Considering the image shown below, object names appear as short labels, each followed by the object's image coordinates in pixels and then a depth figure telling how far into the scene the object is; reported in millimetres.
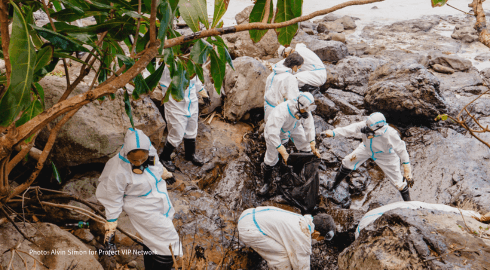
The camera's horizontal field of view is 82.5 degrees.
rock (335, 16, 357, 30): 12247
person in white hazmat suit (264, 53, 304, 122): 4648
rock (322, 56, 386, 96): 6805
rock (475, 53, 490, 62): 8853
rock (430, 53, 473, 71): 7660
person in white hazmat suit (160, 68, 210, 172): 3775
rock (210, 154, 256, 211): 3990
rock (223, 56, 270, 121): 5375
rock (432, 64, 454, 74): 7586
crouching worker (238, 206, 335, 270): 2711
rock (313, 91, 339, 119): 5781
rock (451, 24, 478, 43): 10117
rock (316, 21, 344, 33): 11703
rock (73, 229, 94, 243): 2703
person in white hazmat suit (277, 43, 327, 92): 5812
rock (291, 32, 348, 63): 8016
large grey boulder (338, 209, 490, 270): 1669
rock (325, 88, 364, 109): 6226
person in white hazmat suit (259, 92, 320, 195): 3885
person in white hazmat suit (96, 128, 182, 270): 2314
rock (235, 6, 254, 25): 9150
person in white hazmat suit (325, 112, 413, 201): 3758
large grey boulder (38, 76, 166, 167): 2809
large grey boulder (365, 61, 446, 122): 5254
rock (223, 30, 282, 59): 7383
